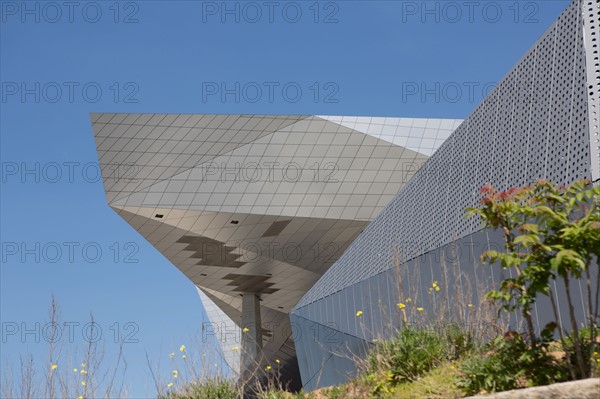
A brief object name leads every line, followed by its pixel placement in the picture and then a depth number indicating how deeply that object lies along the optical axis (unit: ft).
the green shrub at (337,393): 32.48
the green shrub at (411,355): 31.09
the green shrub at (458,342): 31.50
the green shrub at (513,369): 24.53
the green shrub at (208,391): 32.81
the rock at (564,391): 20.27
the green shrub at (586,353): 23.77
